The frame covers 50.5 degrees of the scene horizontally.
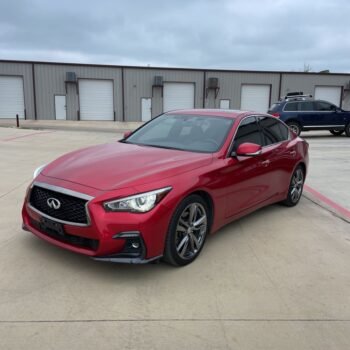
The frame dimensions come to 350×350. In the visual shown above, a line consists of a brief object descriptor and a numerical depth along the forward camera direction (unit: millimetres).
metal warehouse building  31641
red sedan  3266
